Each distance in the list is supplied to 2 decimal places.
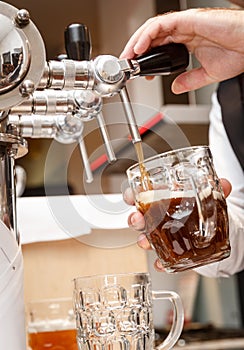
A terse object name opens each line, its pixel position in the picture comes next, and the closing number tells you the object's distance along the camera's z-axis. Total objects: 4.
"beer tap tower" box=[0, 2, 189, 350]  0.46
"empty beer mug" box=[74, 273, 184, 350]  0.54
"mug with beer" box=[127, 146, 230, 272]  0.54
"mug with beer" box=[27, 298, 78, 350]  0.80
